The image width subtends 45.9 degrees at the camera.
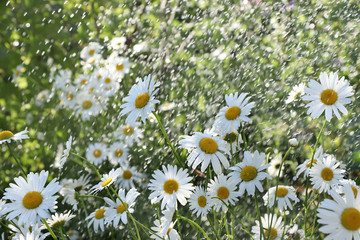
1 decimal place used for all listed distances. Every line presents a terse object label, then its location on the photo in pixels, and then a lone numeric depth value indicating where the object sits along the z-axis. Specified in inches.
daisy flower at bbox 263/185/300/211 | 37.8
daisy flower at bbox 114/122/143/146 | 66.2
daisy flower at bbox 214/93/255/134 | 33.7
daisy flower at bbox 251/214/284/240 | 40.0
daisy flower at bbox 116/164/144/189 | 60.9
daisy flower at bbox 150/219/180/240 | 34.4
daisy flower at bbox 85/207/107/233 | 42.6
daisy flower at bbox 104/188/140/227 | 35.8
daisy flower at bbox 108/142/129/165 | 65.8
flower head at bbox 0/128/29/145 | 42.4
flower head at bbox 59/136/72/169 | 36.9
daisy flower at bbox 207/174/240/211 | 33.1
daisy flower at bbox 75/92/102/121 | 75.4
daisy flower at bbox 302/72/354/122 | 30.1
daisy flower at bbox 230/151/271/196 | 29.8
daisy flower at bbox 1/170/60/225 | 32.0
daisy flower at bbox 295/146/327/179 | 34.7
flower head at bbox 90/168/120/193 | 32.7
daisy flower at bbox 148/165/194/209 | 31.9
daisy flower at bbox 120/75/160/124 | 33.1
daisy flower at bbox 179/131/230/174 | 32.2
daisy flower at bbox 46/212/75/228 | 41.1
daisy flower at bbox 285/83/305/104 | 44.6
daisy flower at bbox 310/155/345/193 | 32.9
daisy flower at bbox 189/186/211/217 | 34.0
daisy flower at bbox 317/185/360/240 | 23.5
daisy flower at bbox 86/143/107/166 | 68.4
